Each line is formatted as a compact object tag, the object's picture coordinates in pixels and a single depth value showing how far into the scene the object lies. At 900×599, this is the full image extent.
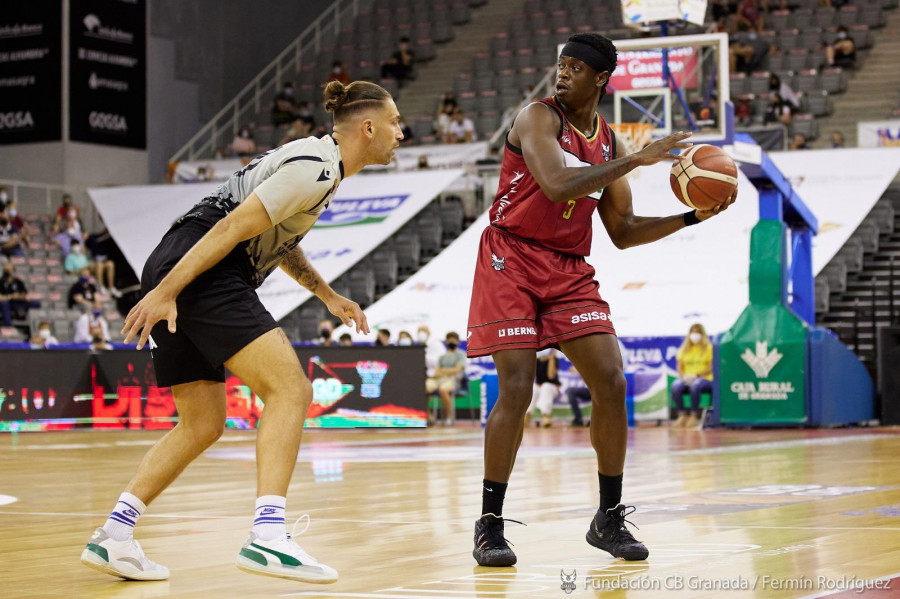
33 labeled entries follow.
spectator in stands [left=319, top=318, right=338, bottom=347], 19.46
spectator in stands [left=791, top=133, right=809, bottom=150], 22.36
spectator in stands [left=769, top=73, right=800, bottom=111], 23.97
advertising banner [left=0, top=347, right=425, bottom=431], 17.55
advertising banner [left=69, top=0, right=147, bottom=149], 27.58
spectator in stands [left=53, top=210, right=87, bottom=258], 24.75
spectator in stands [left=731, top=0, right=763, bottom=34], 26.35
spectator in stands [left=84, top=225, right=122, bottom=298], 24.64
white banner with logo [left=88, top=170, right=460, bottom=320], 22.28
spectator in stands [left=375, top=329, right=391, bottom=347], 19.02
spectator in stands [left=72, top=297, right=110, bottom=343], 21.31
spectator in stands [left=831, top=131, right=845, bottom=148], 22.28
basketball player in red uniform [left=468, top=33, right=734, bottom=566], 4.97
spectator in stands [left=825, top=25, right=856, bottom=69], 25.14
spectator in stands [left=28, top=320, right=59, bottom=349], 19.66
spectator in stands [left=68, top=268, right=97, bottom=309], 22.91
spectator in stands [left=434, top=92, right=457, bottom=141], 26.55
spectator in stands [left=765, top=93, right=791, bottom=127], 23.48
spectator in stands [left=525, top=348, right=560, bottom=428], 18.38
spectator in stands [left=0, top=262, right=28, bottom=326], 22.16
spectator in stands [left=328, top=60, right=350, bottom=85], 29.77
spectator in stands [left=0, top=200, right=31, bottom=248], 24.08
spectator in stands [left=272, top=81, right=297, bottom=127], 29.42
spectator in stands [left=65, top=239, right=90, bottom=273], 24.36
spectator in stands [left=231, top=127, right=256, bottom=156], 28.53
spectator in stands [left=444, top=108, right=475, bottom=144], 25.91
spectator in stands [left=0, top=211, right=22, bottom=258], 23.47
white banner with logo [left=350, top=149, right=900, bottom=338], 19.55
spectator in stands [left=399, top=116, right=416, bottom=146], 27.02
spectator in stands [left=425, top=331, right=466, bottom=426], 19.19
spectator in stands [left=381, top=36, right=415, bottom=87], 30.16
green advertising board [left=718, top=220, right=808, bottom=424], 16.45
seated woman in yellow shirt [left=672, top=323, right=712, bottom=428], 17.31
